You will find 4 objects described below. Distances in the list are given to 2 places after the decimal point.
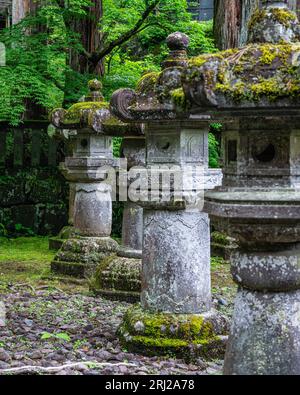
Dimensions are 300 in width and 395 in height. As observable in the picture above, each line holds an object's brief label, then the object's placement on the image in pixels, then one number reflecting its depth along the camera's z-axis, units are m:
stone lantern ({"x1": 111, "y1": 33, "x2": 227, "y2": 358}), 5.40
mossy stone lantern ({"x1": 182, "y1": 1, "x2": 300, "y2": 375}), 3.38
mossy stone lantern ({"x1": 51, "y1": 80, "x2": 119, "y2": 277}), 8.66
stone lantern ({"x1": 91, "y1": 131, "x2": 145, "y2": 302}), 7.36
